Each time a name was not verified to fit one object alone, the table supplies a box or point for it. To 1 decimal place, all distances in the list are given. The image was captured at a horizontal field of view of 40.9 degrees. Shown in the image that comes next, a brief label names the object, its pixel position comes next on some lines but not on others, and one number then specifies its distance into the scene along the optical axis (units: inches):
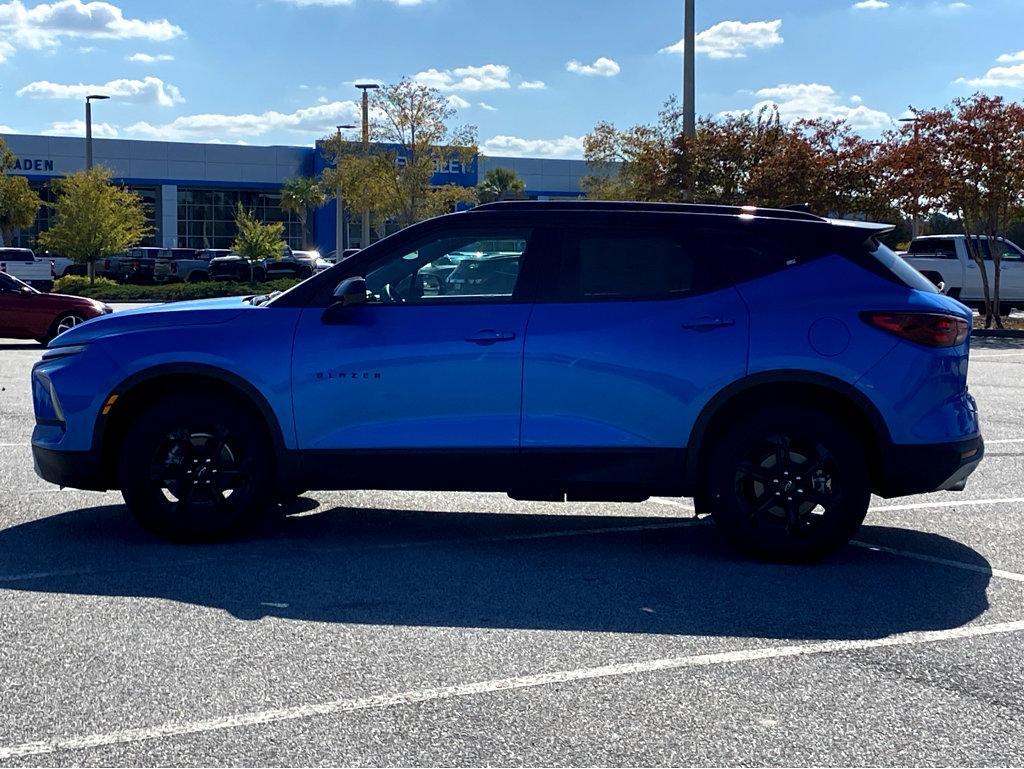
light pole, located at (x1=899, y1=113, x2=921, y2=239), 1156.5
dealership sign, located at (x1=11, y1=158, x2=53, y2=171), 2955.2
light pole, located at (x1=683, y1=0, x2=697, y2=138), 1006.4
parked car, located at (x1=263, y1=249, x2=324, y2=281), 2203.5
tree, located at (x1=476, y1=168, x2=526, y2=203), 3100.4
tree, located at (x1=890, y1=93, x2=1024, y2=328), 1119.6
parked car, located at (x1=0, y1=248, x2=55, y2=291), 2023.9
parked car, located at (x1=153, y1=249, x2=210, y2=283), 2185.0
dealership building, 2984.7
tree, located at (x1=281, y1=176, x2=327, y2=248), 3051.2
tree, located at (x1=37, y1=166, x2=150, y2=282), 1990.7
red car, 880.3
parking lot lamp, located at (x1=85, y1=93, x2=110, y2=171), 1989.4
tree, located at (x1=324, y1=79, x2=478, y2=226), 1946.4
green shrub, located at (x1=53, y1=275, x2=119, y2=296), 1857.8
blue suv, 269.9
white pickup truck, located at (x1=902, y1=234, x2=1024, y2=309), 1272.1
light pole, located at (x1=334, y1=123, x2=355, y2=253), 2177.7
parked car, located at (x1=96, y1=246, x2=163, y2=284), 2246.6
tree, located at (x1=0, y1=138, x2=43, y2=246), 2462.8
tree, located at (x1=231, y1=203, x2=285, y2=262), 2156.7
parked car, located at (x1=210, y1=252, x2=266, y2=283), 2202.3
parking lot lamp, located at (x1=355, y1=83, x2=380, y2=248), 1894.7
